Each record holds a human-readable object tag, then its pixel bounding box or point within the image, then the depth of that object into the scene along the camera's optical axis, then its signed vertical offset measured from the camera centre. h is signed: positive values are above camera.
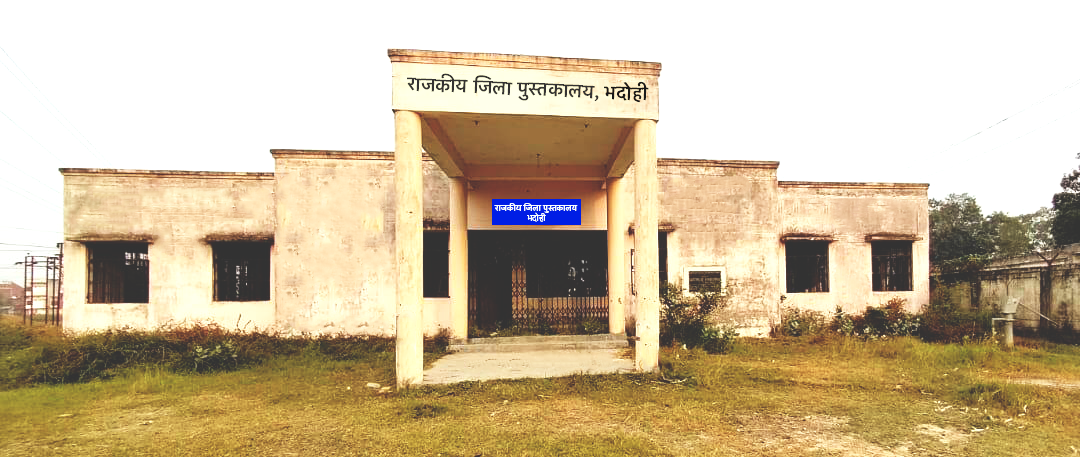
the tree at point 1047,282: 10.88 -0.69
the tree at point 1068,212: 21.92 +1.49
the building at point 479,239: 10.13 +0.30
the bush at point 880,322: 11.11 -1.52
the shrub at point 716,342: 9.29 -1.58
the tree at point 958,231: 29.88 +1.02
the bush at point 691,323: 9.47 -1.29
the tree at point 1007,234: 31.23 +0.88
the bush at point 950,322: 10.52 -1.49
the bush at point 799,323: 11.21 -1.52
